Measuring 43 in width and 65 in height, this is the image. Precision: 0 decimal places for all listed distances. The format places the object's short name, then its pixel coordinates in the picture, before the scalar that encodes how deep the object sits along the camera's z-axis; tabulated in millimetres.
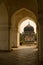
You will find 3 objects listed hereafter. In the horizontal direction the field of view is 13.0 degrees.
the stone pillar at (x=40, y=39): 9587
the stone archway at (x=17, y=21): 22078
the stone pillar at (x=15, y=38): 22797
